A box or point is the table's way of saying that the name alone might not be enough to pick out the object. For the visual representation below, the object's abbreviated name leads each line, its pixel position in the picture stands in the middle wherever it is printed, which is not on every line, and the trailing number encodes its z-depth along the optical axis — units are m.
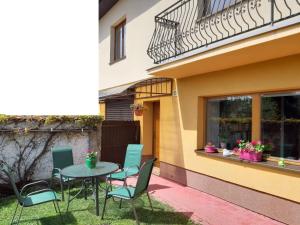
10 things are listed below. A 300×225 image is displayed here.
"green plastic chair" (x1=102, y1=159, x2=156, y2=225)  5.43
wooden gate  11.16
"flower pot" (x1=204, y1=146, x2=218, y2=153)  7.75
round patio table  5.91
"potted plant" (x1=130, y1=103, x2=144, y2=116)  11.09
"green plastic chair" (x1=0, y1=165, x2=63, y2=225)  5.35
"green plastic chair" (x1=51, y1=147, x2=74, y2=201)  7.62
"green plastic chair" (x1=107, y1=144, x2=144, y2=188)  7.56
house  5.53
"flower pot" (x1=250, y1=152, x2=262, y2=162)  6.29
